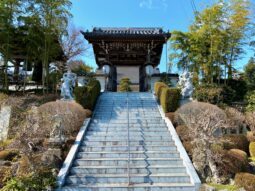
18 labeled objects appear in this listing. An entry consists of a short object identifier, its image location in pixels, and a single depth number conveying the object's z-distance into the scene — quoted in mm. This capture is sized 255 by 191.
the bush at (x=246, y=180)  4072
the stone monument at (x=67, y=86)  7657
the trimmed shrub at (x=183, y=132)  5692
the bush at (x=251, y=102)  7996
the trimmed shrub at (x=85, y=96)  7154
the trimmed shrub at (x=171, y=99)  7104
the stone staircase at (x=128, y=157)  4291
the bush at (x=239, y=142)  5897
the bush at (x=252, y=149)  5783
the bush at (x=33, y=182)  3725
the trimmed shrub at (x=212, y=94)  8242
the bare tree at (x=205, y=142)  4534
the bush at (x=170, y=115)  6697
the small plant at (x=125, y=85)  11924
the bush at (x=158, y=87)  8177
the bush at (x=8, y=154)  5080
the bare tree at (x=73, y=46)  15932
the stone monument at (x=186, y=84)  7591
